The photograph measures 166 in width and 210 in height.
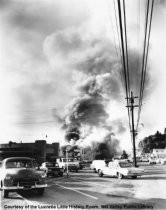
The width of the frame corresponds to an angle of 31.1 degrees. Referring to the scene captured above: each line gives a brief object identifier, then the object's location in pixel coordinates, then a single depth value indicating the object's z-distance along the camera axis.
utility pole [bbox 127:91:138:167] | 34.84
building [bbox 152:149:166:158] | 120.81
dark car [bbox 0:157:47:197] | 12.21
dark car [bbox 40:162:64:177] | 26.12
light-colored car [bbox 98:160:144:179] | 21.80
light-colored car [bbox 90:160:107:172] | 26.45
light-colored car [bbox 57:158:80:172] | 35.75
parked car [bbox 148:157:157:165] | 60.03
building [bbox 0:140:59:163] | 62.44
